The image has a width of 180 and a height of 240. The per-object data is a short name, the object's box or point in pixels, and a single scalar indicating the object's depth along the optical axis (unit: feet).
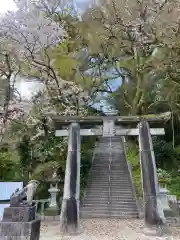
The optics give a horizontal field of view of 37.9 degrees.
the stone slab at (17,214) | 21.70
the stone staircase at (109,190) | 36.50
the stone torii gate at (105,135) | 27.63
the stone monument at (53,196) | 35.27
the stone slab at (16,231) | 21.13
